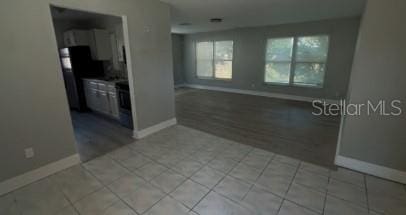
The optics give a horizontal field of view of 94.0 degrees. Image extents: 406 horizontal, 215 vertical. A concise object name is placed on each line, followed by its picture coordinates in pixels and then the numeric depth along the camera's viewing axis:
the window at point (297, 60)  5.46
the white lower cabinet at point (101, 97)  4.02
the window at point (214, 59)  7.43
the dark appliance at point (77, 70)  4.57
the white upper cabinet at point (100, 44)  4.61
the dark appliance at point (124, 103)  3.54
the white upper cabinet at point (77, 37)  4.47
